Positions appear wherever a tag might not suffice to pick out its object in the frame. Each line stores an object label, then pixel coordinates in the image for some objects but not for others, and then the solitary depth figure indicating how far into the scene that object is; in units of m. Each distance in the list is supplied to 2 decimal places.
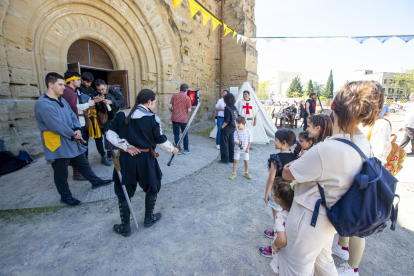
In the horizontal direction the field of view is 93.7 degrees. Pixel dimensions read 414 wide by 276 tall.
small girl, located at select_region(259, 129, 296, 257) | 2.14
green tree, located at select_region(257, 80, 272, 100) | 58.50
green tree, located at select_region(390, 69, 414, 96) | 36.33
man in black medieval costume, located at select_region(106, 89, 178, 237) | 2.10
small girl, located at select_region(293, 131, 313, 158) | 2.17
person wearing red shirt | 5.18
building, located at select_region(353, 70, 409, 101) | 44.16
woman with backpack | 1.06
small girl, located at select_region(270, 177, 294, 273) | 1.45
